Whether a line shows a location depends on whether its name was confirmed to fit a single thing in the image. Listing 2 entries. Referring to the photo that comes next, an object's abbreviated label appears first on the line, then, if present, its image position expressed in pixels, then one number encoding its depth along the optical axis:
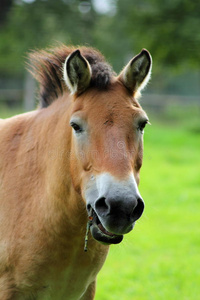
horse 5.35
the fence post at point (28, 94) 46.30
